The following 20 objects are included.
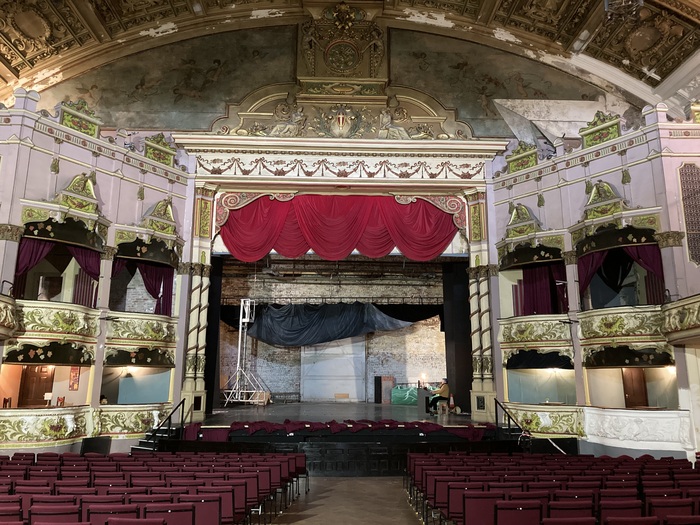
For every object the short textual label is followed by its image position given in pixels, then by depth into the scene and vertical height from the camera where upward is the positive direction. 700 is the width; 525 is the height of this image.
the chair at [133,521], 4.62 -1.23
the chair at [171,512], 5.30 -1.32
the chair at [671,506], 5.44 -1.29
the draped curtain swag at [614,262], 13.30 +2.91
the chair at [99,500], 5.50 -1.25
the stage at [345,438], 12.74 -1.57
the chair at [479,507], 5.78 -1.37
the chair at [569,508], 5.46 -1.31
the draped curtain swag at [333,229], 17.67 +4.73
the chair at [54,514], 5.16 -1.31
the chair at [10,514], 4.99 -1.26
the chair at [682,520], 4.73 -1.24
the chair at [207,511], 5.60 -1.38
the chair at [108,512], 5.25 -1.31
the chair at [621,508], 5.48 -1.31
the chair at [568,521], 4.75 -1.25
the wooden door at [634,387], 15.18 -0.30
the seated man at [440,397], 20.02 -0.76
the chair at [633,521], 4.70 -1.23
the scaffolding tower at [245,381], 22.45 -0.25
